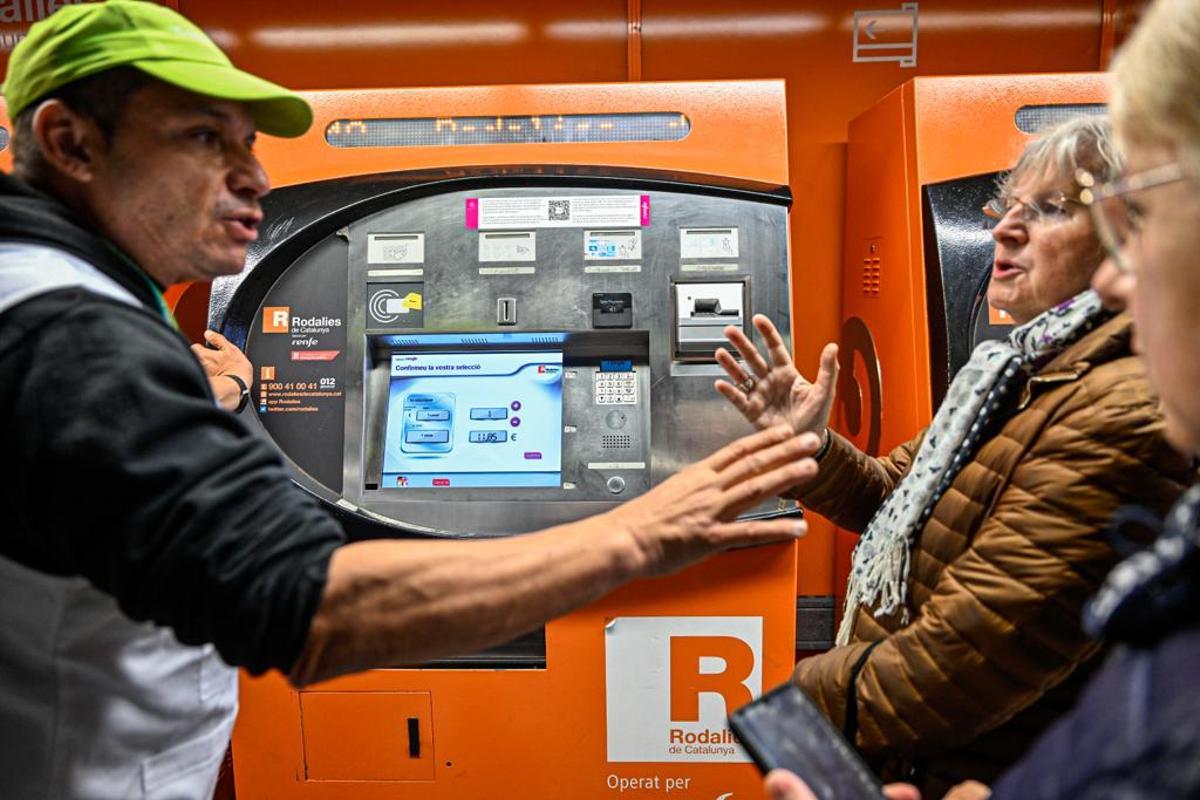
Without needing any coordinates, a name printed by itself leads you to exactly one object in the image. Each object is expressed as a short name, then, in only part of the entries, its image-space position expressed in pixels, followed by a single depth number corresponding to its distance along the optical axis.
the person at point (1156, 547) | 0.58
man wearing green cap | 0.89
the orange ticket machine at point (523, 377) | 2.25
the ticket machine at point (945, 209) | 2.37
